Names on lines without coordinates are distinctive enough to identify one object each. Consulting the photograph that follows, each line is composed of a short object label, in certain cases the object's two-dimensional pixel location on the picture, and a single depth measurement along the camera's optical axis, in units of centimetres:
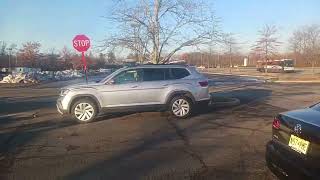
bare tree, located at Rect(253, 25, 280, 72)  2950
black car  266
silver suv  692
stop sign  938
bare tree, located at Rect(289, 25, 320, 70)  3114
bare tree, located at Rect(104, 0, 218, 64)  932
